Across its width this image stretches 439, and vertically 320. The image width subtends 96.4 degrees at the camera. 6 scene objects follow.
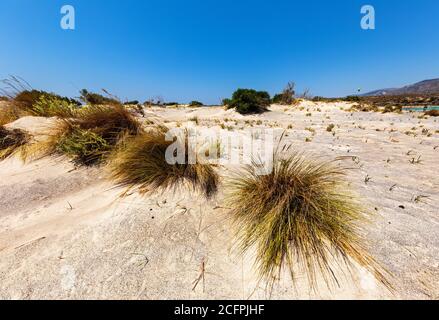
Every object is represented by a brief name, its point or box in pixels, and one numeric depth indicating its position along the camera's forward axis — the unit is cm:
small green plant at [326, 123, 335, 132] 763
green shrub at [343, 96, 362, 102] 2332
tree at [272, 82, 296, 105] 2144
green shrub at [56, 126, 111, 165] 319
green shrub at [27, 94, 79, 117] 376
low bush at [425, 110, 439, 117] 1180
